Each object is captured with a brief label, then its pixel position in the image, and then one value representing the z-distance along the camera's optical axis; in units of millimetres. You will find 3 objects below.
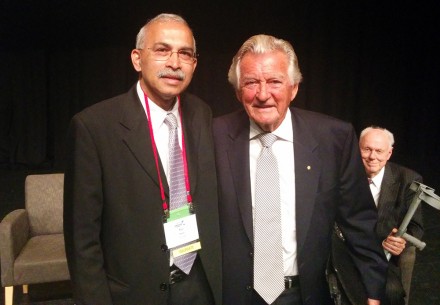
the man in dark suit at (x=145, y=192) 1446
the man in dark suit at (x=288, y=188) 1577
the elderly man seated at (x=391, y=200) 2279
